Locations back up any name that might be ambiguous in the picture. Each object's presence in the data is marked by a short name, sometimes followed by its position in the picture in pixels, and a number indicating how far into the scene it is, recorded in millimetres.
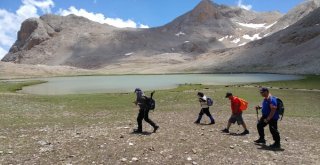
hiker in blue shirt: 9400
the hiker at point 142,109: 11093
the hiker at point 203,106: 13560
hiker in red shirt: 11663
